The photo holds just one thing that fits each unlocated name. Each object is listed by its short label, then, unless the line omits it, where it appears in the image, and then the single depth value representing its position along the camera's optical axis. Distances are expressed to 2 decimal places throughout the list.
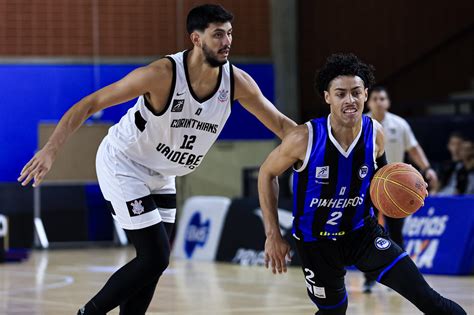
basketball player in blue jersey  8.34
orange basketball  8.15
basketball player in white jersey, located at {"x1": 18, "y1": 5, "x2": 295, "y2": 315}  8.59
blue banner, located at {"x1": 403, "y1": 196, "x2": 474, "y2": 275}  16.40
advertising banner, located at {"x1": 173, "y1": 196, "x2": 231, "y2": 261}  20.86
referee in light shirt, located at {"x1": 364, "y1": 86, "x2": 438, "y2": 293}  15.09
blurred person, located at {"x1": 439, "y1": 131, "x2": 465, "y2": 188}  19.16
